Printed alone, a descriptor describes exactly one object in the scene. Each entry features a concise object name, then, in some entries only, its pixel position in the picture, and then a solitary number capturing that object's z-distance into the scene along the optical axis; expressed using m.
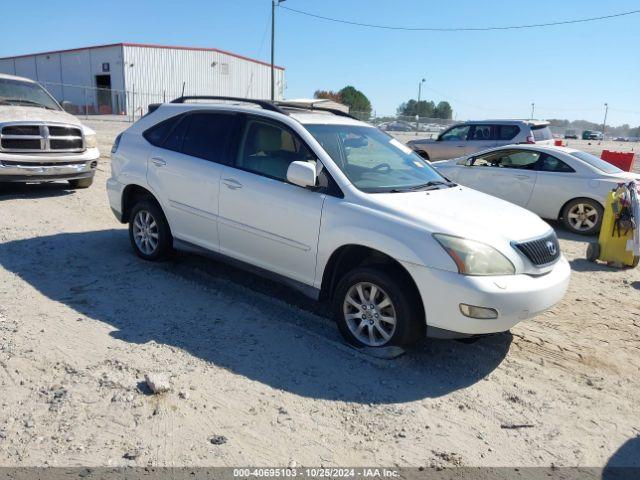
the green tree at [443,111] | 108.89
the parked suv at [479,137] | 13.70
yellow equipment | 6.90
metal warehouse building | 43.78
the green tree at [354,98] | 89.74
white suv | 3.77
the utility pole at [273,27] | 28.56
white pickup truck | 8.57
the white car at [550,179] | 8.68
